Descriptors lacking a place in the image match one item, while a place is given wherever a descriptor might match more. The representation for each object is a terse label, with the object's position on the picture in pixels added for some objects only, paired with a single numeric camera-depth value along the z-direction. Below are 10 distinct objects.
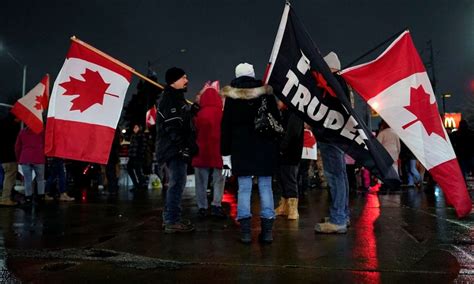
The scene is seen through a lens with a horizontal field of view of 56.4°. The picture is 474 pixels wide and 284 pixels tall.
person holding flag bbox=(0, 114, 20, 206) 9.02
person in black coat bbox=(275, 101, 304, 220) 6.43
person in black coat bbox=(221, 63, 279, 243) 4.84
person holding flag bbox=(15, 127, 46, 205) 8.99
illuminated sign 47.98
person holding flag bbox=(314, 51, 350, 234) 5.33
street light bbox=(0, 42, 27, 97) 29.73
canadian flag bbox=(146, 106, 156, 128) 14.76
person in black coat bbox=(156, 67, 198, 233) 5.58
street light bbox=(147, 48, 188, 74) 26.79
